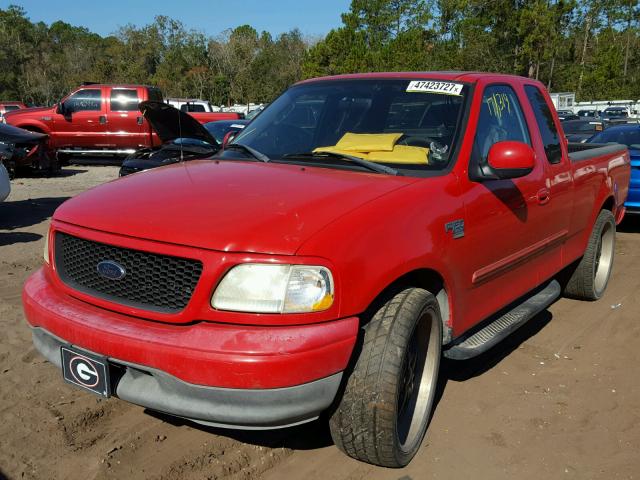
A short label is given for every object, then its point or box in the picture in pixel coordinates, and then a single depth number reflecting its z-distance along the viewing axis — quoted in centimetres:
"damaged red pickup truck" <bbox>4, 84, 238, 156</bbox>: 1644
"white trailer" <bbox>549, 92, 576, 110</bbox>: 5066
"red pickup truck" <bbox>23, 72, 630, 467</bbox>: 244
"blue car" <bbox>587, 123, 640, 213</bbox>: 844
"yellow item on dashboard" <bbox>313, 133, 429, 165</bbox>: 347
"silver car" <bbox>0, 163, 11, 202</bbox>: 842
